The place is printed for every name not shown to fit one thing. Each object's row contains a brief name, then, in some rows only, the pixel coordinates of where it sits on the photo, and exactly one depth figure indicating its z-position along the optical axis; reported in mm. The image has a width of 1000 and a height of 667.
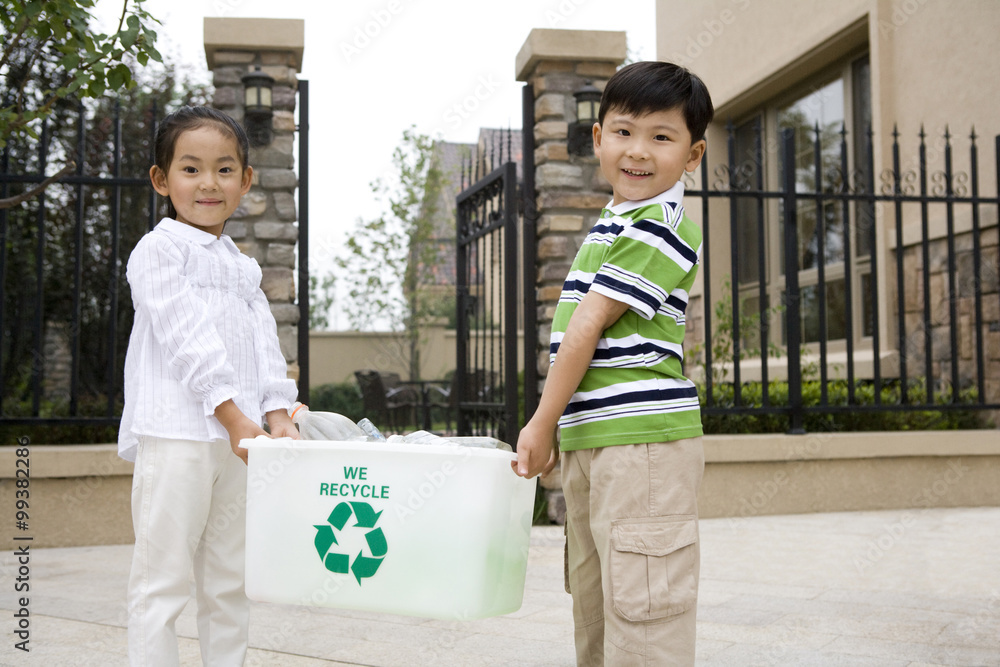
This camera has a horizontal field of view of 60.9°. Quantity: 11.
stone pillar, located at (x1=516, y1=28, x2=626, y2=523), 4910
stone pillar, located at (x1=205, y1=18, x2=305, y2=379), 4715
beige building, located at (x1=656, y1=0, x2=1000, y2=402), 6055
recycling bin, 1479
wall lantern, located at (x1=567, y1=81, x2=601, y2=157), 4840
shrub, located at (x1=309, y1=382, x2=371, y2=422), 13547
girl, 1736
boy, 1542
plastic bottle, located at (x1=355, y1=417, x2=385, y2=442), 1760
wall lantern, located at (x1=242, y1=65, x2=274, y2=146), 4645
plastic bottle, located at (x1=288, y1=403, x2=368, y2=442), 1768
